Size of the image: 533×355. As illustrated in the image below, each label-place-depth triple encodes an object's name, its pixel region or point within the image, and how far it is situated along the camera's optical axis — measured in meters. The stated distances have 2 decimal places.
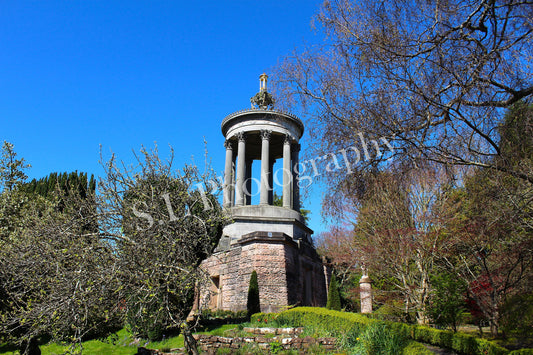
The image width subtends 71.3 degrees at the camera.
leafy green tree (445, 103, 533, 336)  5.68
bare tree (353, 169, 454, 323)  13.56
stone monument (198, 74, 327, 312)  15.52
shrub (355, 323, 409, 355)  8.59
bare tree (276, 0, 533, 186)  4.87
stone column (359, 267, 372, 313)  13.70
